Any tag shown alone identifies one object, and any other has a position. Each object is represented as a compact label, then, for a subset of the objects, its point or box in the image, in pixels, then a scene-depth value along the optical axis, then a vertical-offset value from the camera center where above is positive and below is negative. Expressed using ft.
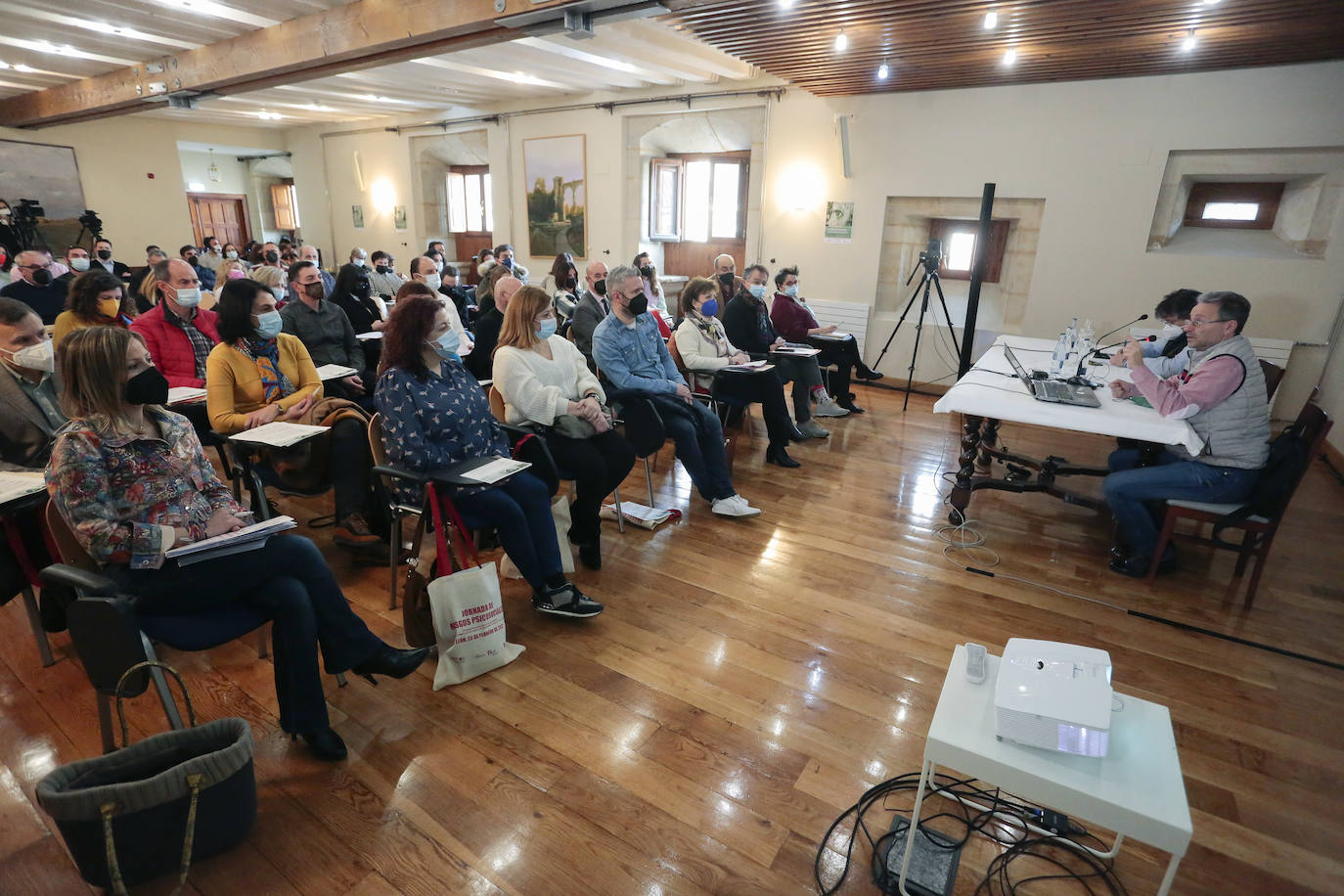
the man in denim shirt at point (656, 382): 11.52 -2.41
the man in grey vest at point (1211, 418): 9.19 -2.15
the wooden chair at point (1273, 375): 13.20 -2.18
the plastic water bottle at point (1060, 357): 12.70 -1.89
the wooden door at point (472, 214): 34.71 +1.19
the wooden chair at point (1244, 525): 8.82 -3.59
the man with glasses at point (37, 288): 17.35 -1.67
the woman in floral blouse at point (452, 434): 7.88 -2.36
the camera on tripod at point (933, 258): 18.99 -0.17
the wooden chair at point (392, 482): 7.53 -3.00
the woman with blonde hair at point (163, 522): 5.39 -2.46
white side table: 3.92 -3.16
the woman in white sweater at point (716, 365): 13.94 -2.43
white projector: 4.23 -2.83
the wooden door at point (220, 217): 43.91 +0.79
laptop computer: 10.51 -2.19
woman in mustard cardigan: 8.92 -2.14
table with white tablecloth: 9.57 -2.34
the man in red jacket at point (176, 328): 10.31 -1.54
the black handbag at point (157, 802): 4.37 -3.92
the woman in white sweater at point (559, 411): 9.59 -2.45
